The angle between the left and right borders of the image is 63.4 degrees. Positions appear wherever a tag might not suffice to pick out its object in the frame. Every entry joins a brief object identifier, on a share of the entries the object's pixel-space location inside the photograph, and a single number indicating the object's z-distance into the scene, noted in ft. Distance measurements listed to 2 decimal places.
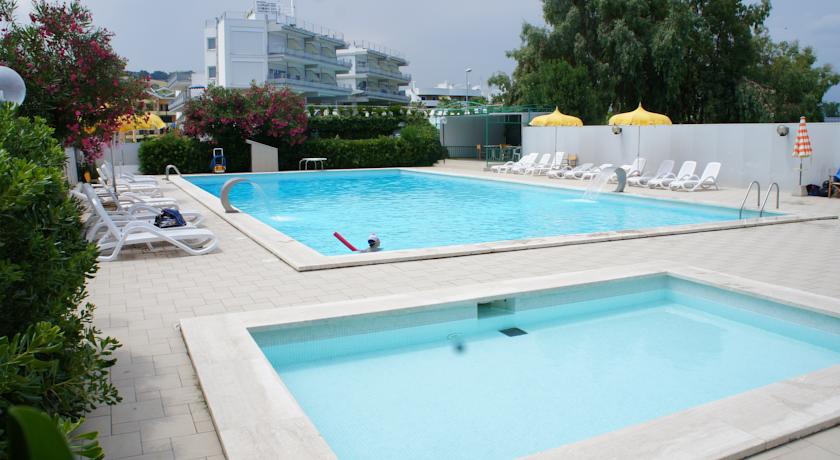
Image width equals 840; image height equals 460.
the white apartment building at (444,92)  364.38
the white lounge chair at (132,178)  57.44
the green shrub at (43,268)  7.18
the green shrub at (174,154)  76.89
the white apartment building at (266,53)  196.24
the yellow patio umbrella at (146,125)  38.82
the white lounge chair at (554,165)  70.74
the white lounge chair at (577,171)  65.17
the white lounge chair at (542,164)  71.87
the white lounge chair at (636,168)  60.13
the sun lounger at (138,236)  25.84
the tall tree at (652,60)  101.65
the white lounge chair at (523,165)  73.31
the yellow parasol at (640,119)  62.90
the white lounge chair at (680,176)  55.47
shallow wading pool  11.19
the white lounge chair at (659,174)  57.62
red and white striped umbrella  47.16
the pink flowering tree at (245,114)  78.48
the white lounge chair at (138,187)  49.25
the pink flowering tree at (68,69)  32.83
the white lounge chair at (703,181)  53.62
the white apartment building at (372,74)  252.83
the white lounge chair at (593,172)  62.18
